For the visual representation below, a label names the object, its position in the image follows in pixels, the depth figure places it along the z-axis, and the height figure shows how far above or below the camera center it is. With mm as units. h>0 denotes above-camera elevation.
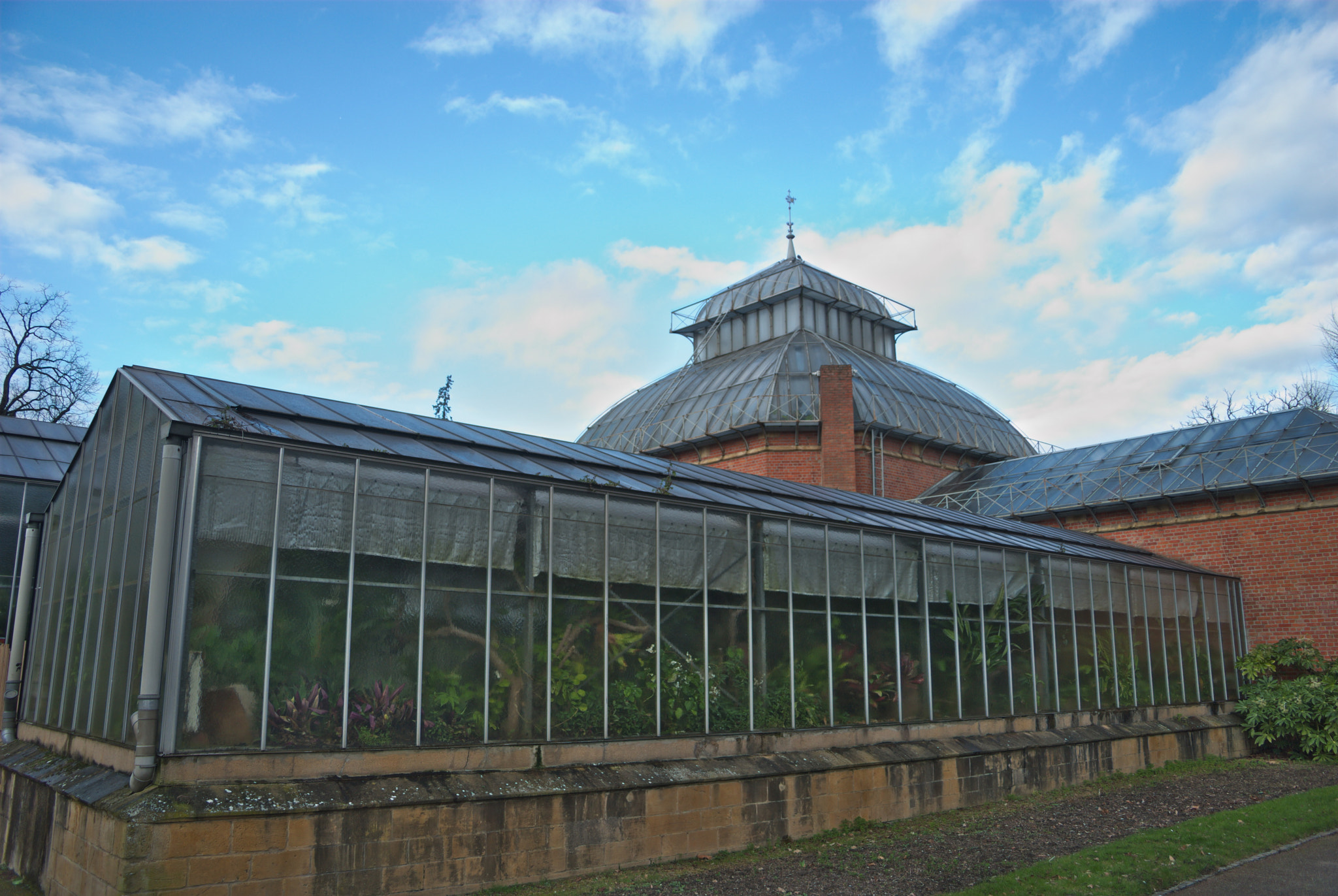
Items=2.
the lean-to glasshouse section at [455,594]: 10484 +730
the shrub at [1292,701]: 22922 -1256
